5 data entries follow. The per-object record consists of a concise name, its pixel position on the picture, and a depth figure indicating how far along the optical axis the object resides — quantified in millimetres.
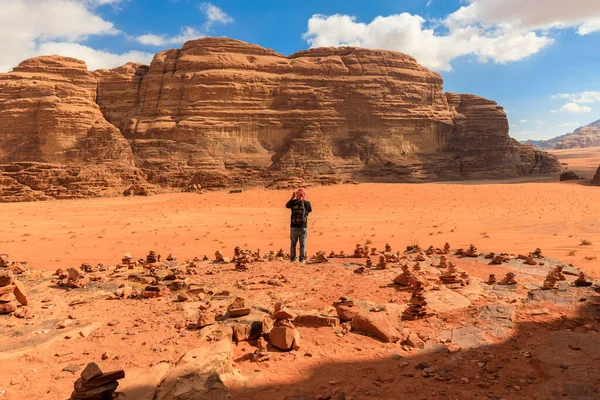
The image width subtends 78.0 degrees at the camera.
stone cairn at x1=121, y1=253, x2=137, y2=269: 7820
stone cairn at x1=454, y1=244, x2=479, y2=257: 8672
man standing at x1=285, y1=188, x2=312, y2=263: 8211
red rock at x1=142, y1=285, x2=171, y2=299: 5590
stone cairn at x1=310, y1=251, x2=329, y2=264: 7965
